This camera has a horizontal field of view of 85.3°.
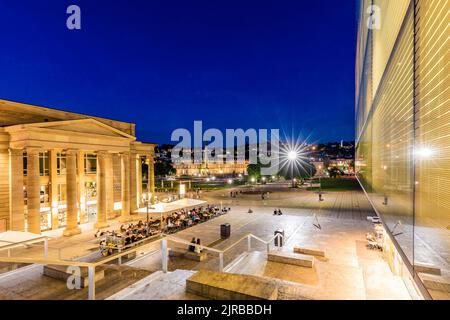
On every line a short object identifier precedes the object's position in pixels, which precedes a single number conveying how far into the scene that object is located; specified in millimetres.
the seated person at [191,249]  12931
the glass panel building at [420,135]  2883
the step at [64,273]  6879
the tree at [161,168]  84750
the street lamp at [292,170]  60188
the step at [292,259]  8680
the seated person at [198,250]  12336
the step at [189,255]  12144
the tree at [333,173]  99625
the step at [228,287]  4031
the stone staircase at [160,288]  4586
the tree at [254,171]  62312
